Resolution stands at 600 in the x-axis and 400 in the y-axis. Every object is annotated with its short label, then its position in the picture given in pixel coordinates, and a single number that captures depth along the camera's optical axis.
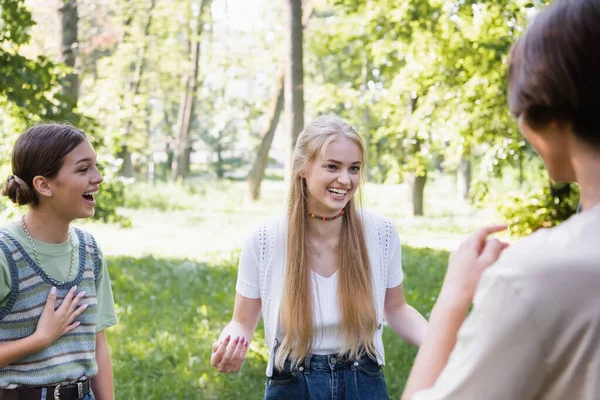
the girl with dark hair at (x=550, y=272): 1.05
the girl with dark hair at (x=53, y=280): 2.65
